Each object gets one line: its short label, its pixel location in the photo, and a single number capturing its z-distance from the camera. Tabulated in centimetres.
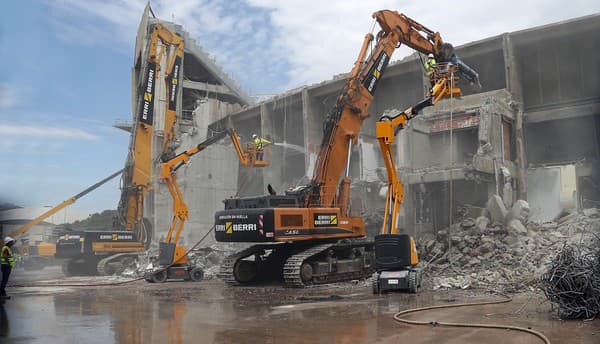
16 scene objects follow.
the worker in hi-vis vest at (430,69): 1372
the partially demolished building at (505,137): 2100
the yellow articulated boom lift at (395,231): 1173
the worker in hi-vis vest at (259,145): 1822
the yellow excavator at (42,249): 2186
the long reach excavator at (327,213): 1406
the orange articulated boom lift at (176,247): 1761
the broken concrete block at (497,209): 1841
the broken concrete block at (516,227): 1658
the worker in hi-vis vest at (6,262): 1168
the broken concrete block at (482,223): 1773
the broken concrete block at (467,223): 1806
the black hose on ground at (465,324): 662
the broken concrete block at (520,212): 1820
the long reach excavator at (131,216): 2166
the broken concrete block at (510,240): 1540
